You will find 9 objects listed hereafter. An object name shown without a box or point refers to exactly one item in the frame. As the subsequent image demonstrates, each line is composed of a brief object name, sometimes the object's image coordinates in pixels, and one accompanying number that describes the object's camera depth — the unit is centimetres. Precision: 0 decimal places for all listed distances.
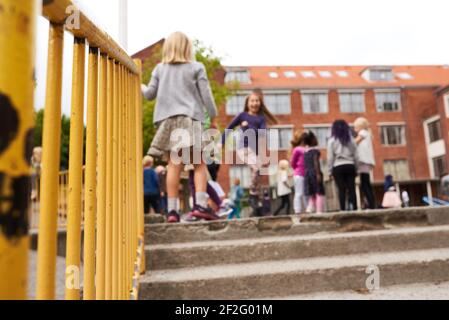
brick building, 2958
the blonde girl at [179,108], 328
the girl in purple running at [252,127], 505
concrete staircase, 224
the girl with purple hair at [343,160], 513
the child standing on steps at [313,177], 556
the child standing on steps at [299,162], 596
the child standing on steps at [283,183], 781
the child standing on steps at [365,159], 532
